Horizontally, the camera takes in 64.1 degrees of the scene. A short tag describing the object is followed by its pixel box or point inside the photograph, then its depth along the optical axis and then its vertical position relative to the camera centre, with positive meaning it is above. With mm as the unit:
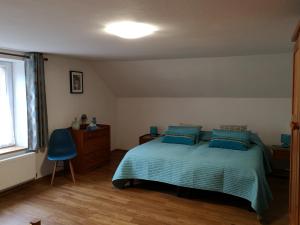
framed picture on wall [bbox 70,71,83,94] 4371 +384
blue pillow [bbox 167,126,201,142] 4203 -511
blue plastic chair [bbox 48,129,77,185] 3759 -712
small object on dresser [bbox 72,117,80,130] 4273 -398
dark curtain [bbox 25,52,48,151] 3574 +62
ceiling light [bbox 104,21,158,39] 2041 +667
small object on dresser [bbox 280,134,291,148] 3932 -654
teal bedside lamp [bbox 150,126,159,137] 5184 -617
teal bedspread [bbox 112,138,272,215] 2789 -874
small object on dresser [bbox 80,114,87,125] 4520 -309
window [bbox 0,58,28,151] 3584 -40
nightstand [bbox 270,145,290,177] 3824 -1007
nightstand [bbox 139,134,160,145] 4916 -753
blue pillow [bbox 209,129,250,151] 3668 -604
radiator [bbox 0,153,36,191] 3191 -932
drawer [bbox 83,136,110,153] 4203 -772
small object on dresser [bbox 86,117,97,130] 4367 -424
